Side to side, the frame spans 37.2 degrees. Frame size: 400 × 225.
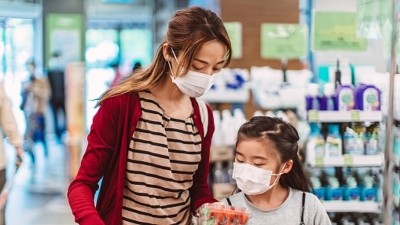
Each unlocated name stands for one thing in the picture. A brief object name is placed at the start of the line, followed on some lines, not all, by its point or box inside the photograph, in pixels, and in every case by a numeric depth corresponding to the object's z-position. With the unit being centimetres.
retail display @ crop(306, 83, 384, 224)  421
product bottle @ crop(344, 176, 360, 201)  438
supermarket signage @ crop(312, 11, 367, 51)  450
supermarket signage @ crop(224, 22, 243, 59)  486
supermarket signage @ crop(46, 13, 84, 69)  941
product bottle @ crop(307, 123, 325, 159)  426
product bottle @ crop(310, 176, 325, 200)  434
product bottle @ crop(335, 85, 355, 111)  422
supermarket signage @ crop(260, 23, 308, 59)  488
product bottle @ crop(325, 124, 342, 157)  425
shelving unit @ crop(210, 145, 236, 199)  468
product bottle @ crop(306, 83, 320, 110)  425
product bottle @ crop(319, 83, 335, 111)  423
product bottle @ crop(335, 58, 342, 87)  453
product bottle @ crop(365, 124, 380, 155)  427
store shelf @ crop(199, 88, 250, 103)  479
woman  189
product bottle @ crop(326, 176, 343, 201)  437
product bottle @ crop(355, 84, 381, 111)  420
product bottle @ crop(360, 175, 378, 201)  438
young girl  211
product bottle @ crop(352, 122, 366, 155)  427
